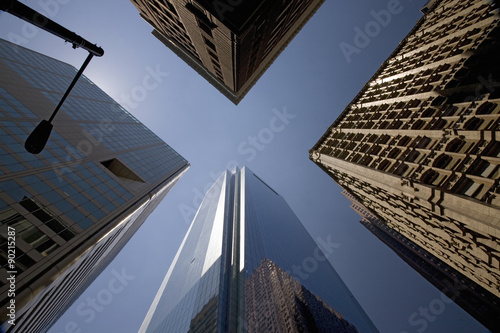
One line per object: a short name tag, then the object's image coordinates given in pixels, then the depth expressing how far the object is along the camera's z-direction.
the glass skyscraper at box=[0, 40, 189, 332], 19.53
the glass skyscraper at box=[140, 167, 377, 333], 46.00
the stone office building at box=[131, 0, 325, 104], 16.50
